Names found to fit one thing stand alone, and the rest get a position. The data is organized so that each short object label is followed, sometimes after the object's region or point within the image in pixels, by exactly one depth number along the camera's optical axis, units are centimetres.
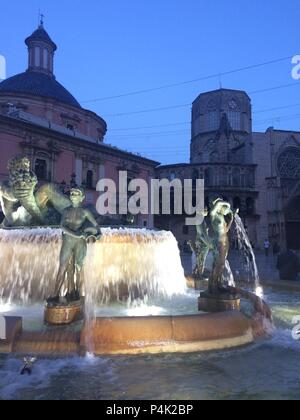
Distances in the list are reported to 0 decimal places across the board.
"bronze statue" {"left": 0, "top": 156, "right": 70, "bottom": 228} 735
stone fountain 439
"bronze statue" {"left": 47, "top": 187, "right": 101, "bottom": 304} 516
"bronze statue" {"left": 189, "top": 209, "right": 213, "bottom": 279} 920
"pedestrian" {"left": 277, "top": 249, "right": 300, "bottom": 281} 1133
